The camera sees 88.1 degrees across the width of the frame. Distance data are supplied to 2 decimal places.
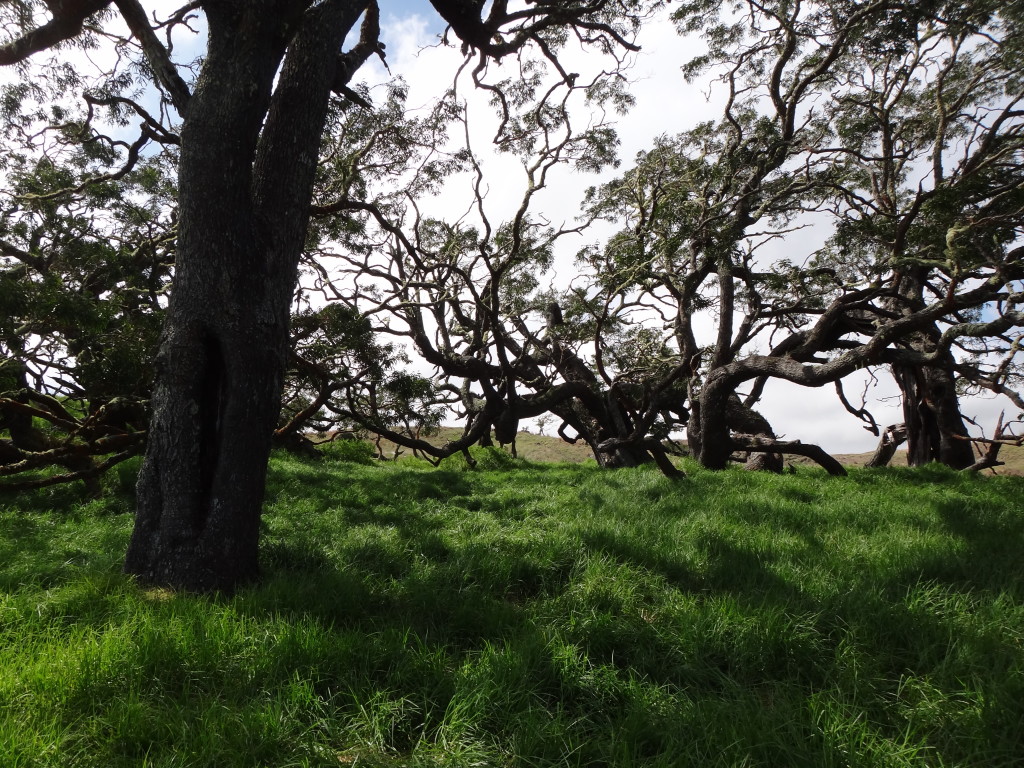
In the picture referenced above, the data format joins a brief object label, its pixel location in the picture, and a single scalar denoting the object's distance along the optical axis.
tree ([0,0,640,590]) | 3.45
